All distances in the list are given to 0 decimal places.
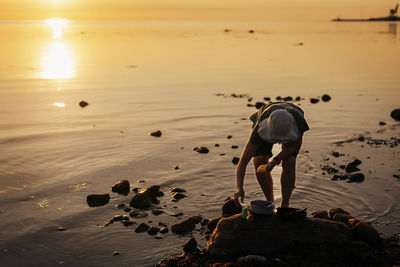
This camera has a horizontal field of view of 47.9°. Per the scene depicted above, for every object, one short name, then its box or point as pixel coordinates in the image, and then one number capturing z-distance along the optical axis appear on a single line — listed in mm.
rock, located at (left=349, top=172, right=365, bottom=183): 9477
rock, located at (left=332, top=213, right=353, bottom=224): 7182
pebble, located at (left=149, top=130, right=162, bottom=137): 13530
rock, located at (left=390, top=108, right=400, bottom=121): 15361
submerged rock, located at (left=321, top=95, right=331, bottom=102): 19156
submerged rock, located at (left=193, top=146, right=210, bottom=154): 11773
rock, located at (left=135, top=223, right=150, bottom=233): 7340
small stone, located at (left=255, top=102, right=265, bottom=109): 17672
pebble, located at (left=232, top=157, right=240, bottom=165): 10779
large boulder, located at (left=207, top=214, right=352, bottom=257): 6219
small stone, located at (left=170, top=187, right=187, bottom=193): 9012
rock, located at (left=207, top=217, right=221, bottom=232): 7270
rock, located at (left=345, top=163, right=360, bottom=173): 10070
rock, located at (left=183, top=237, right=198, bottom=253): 6656
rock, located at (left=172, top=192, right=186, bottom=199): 8705
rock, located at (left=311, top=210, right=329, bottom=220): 7312
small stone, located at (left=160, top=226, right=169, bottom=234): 7289
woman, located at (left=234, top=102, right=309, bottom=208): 5980
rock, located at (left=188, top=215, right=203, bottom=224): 7501
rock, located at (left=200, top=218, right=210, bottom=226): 7515
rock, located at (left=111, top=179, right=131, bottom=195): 8984
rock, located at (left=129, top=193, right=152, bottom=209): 8211
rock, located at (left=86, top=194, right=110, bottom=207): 8422
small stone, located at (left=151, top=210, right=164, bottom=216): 7945
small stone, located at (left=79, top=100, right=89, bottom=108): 18164
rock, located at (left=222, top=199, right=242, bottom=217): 7702
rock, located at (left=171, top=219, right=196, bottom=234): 7258
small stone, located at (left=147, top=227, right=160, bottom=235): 7258
